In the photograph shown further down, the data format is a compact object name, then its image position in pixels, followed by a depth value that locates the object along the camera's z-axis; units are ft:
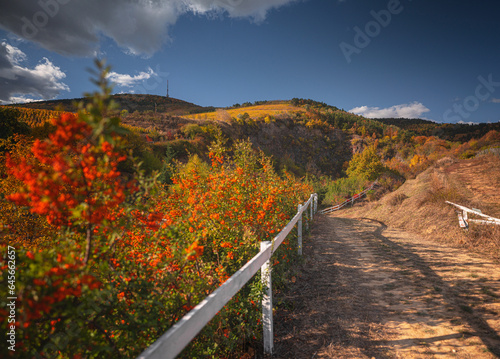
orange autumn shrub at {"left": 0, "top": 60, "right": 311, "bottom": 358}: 3.57
